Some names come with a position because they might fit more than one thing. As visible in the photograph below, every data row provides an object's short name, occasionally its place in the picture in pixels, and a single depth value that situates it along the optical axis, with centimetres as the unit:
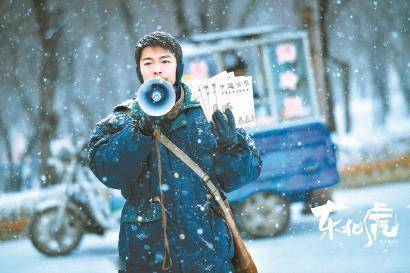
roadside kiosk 1068
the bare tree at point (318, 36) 1298
